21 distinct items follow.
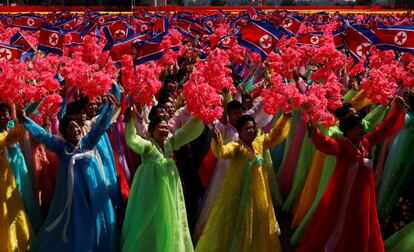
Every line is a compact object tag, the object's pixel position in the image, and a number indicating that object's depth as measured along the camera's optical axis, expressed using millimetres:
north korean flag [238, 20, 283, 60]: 7508
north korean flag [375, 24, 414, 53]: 6344
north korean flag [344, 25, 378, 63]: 6922
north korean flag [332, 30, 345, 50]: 8195
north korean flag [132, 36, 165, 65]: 6059
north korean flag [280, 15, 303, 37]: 10359
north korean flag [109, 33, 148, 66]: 6512
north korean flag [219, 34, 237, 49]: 8733
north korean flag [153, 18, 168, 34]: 10220
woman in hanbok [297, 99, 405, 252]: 4305
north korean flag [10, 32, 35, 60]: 7059
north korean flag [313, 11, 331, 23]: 17377
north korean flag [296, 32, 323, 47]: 8125
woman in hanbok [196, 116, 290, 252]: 4387
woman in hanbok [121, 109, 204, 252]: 4277
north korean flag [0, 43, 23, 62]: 6198
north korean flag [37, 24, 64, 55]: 7633
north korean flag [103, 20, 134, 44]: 8199
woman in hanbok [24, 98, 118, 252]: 4336
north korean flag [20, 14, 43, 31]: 13727
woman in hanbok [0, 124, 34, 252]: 4328
